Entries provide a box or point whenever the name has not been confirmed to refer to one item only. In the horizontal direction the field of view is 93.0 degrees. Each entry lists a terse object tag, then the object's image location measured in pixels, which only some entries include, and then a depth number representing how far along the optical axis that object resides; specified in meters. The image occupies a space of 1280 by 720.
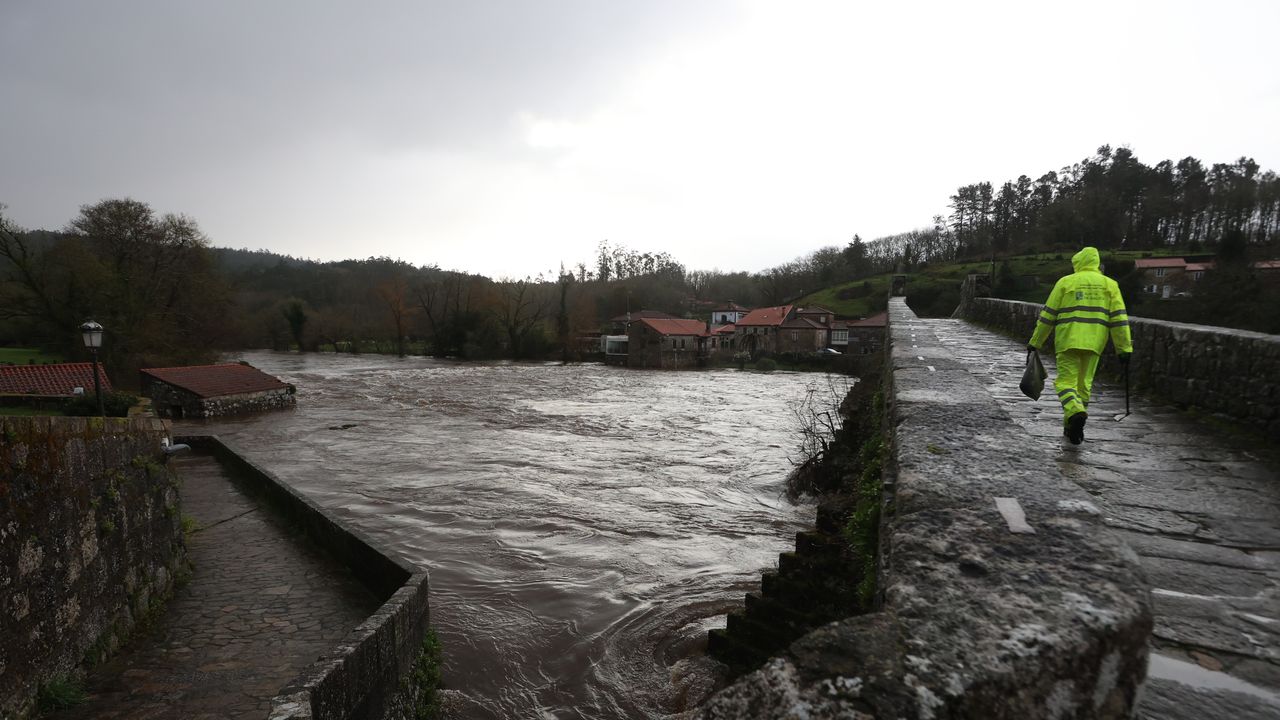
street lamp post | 14.02
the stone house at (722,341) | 59.46
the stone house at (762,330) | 60.28
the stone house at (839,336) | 59.56
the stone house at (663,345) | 55.06
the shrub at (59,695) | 4.81
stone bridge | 1.19
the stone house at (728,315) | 77.81
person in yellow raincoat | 4.72
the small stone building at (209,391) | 24.41
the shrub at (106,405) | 15.42
